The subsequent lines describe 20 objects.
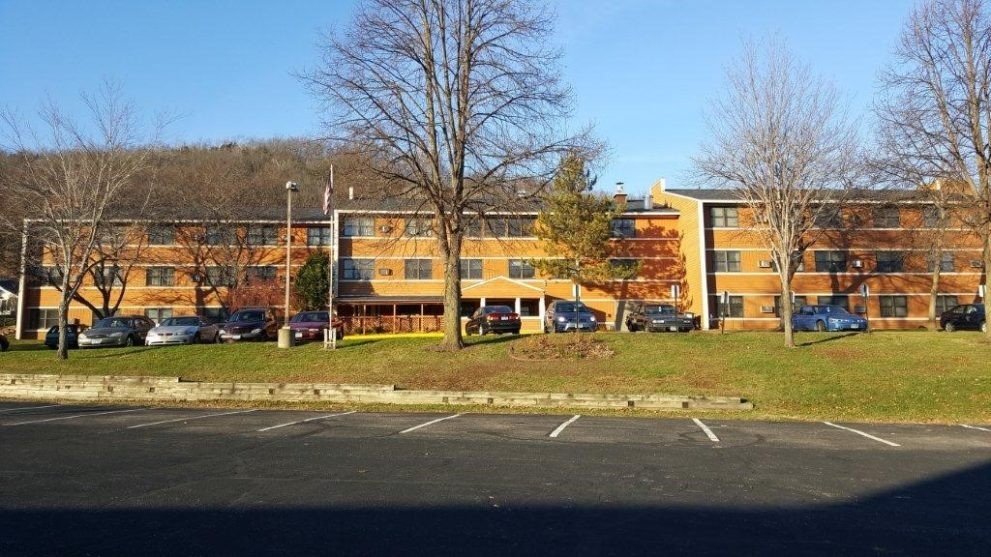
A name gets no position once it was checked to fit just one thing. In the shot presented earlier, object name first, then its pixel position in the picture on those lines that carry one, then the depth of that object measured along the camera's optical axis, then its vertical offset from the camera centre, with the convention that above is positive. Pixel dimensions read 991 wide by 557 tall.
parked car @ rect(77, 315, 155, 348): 29.42 -0.88
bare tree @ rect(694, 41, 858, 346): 23.61 +4.24
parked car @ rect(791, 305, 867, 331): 35.38 -0.82
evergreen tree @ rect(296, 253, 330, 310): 43.88 +1.52
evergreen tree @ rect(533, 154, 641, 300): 44.56 +4.60
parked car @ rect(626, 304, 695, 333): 34.22 -0.66
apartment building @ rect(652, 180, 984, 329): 46.34 +2.25
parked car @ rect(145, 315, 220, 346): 29.80 -0.87
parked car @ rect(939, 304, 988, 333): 36.88 -0.85
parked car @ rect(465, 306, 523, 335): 32.72 -0.62
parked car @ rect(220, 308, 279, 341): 30.62 -0.67
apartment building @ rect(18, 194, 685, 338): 47.44 +2.70
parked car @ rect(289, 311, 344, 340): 30.64 -0.67
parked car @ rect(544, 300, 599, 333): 33.88 -0.55
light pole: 26.28 -1.01
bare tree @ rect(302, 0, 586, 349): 22.73 +5.74
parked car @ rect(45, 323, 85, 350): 32.72 -1.17
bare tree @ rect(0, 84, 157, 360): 25.36 +4.54
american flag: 25.34 +4.08
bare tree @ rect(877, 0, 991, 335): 23.50 +5.59
